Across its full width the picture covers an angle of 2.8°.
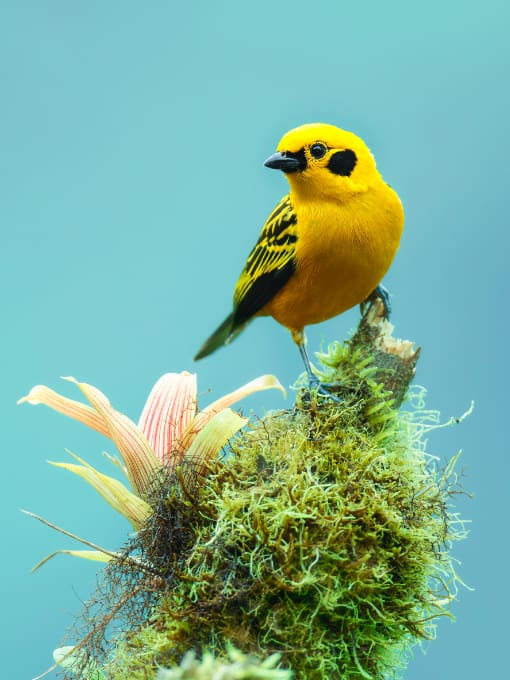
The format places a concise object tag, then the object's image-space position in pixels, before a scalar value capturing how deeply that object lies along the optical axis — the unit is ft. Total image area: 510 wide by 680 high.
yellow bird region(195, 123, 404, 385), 10.25
